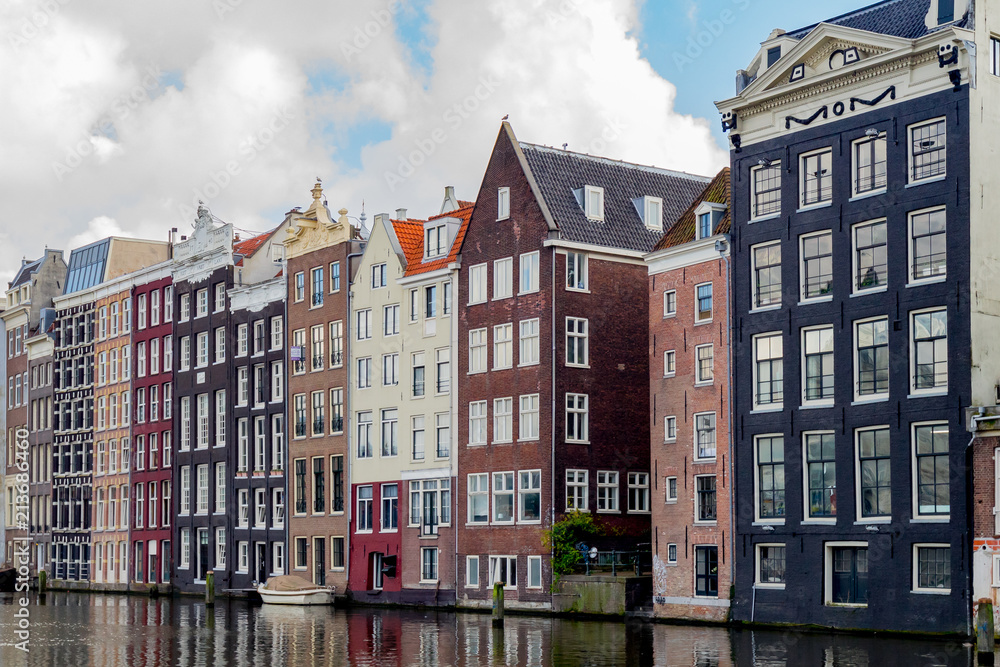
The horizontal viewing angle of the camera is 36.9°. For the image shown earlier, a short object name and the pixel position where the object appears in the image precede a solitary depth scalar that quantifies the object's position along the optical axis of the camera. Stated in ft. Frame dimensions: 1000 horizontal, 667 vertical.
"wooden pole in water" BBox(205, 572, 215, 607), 225.56
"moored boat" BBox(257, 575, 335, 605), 219.82
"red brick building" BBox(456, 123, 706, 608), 194.90
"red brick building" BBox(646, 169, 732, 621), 170.81
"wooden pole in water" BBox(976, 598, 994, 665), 118.32
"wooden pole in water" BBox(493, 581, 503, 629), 164.96
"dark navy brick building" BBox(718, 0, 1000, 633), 143.95
